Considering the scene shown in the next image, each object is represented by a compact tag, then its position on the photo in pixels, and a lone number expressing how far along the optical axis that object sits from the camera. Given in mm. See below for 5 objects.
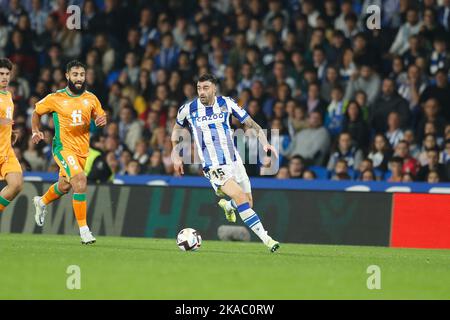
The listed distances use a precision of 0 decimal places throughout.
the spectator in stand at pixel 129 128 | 20609
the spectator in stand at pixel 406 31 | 19547
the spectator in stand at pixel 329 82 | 19609
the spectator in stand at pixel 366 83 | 19281
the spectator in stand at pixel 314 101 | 19359
